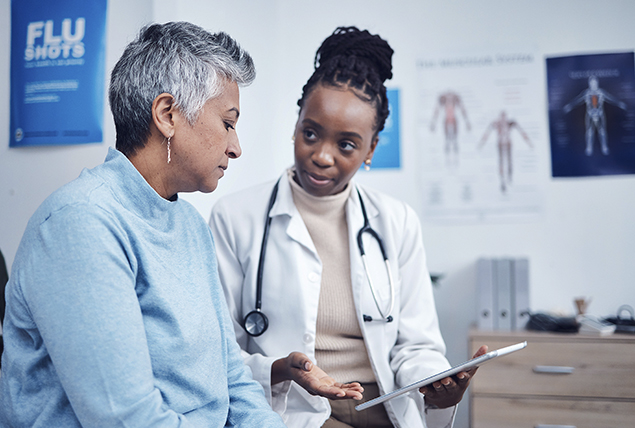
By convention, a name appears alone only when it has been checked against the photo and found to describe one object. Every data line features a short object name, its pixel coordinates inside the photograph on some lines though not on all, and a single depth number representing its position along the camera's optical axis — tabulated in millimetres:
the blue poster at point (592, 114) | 2479
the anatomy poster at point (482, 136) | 2555
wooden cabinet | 2059
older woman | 698
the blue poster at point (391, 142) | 2670
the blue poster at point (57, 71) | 1459
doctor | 1245
